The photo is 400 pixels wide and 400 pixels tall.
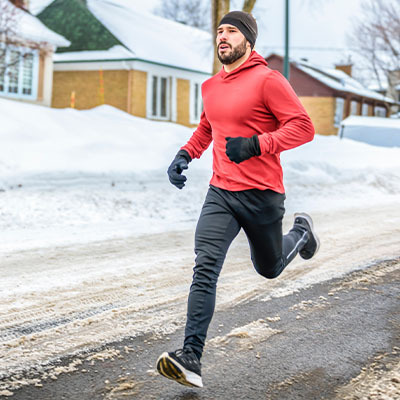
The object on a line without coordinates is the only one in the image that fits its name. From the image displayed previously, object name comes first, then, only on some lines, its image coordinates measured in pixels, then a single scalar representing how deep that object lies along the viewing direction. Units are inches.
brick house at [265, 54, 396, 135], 1683.1
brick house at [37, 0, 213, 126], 1011.9
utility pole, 744.3
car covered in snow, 1085.8
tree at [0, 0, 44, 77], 705.0
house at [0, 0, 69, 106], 755.0
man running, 129.3
